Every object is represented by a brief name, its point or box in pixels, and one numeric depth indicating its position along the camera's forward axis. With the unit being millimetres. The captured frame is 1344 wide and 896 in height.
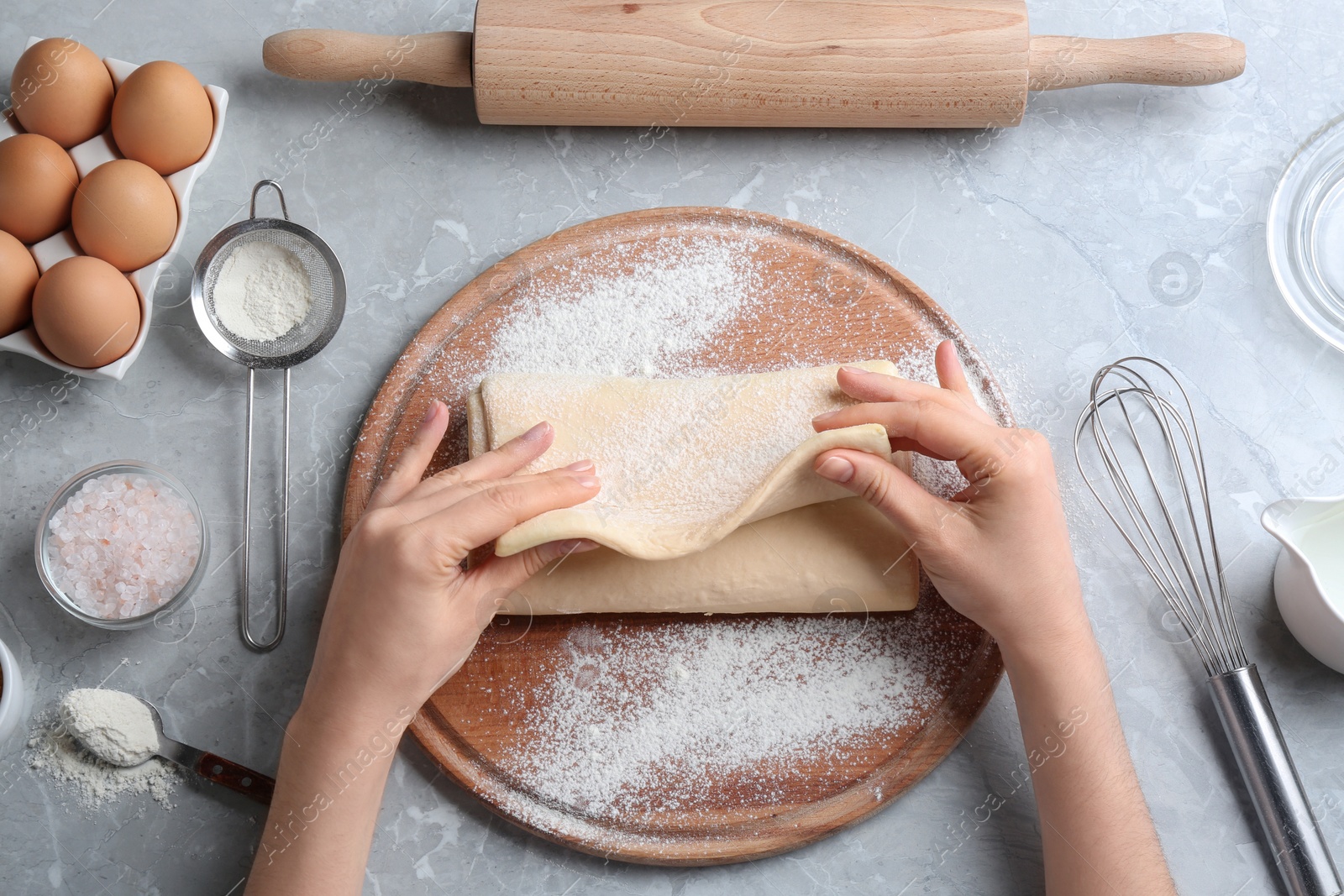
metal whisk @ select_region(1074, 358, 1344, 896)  865
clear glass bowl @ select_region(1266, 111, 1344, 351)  926
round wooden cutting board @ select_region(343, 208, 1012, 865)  862
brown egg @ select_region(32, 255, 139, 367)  854
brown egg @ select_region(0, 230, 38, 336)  860
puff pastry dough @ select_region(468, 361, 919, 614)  841
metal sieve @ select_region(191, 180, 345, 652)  888
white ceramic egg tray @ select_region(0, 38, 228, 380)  873
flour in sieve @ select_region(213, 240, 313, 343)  890
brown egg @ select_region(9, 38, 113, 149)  874
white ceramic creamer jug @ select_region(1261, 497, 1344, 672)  855
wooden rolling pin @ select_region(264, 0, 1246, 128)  885
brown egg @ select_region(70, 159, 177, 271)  862
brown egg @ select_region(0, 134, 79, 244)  866
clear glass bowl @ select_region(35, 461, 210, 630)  865
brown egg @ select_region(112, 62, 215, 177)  873
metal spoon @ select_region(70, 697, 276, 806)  870
